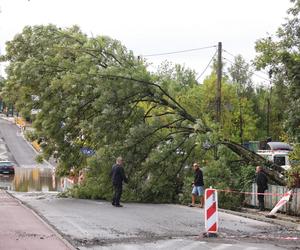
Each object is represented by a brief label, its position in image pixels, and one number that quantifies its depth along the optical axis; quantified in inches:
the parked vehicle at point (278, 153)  1213.7
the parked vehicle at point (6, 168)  2038.6
